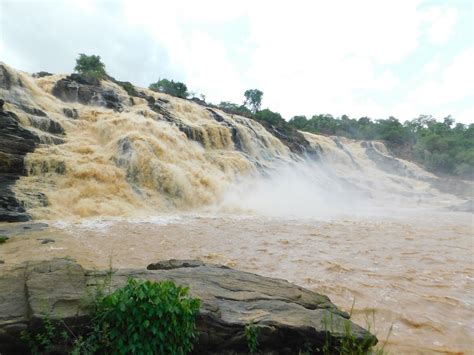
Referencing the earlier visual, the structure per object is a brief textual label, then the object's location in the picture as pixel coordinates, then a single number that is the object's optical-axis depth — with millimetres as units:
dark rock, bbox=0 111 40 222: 10344
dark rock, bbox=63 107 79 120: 17406
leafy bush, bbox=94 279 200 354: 2445
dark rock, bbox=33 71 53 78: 23470
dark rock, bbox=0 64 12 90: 16109
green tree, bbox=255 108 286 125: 43219
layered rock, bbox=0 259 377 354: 2623
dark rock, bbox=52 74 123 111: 20453
